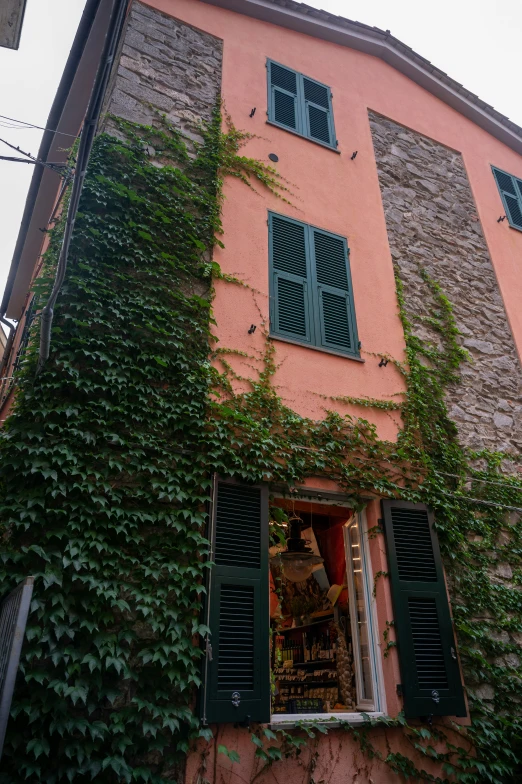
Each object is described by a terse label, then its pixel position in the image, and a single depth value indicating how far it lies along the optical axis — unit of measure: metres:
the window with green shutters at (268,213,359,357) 5.95
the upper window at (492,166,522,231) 9.15
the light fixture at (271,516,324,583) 6.43
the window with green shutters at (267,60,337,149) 7.39
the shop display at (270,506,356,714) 6.34
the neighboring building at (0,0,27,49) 4.02
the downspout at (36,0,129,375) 2.87
